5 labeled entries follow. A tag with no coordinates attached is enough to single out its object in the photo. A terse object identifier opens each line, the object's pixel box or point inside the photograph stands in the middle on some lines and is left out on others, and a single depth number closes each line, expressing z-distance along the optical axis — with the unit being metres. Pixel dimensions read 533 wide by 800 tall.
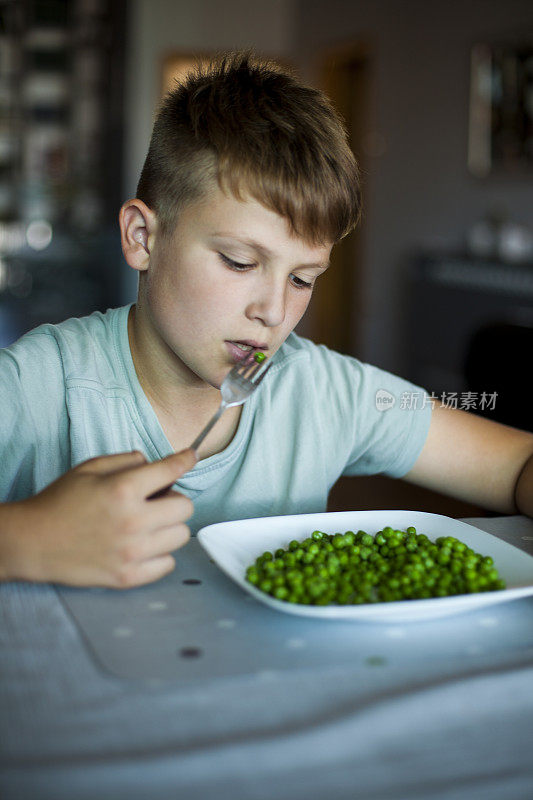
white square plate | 0.74
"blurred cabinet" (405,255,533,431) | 4.18
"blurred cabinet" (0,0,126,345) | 5.43
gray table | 0.55
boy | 0.80
